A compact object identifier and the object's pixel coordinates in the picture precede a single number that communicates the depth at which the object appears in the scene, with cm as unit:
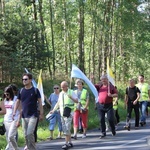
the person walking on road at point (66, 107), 1188
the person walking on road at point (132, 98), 1603
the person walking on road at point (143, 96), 1741
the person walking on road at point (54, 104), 1451
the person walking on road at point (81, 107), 1411
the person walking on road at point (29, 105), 1001
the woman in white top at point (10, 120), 1001
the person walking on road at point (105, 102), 1402
